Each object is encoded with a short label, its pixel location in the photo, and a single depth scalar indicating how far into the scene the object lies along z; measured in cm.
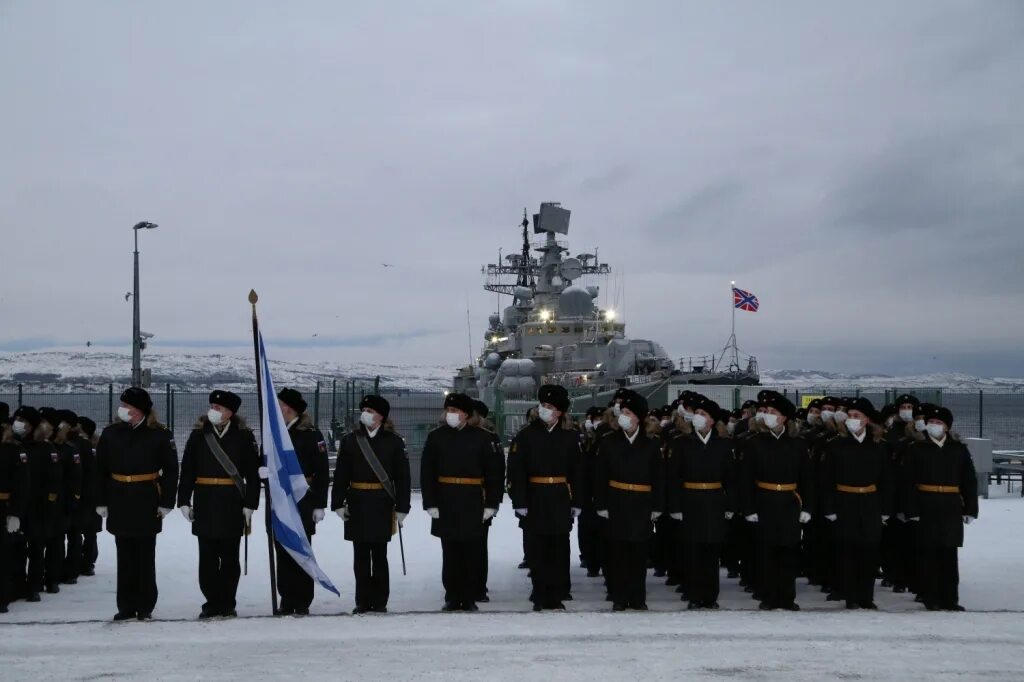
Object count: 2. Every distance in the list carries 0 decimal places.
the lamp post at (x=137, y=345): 2234
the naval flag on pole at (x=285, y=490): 805
